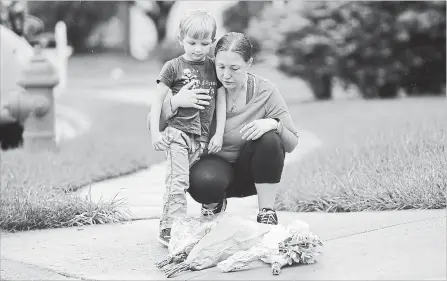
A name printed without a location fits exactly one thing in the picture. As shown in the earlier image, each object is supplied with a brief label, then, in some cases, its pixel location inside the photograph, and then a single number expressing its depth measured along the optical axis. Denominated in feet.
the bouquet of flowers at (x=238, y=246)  24.29
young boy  26.71
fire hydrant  51.78
